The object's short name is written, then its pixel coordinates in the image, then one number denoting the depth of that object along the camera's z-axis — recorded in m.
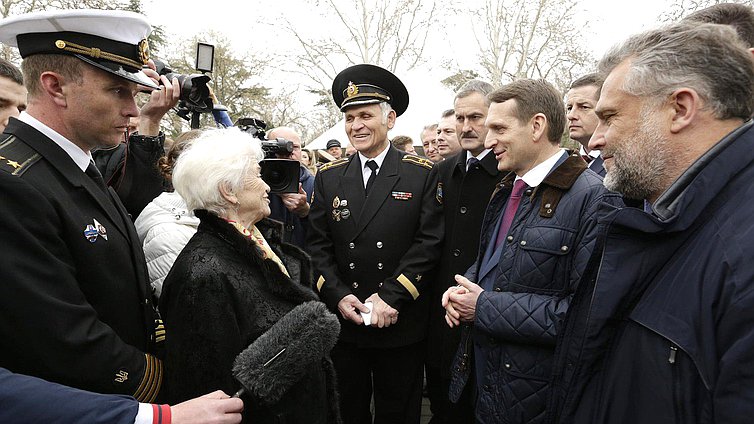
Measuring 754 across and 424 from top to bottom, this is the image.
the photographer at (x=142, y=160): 2.63
